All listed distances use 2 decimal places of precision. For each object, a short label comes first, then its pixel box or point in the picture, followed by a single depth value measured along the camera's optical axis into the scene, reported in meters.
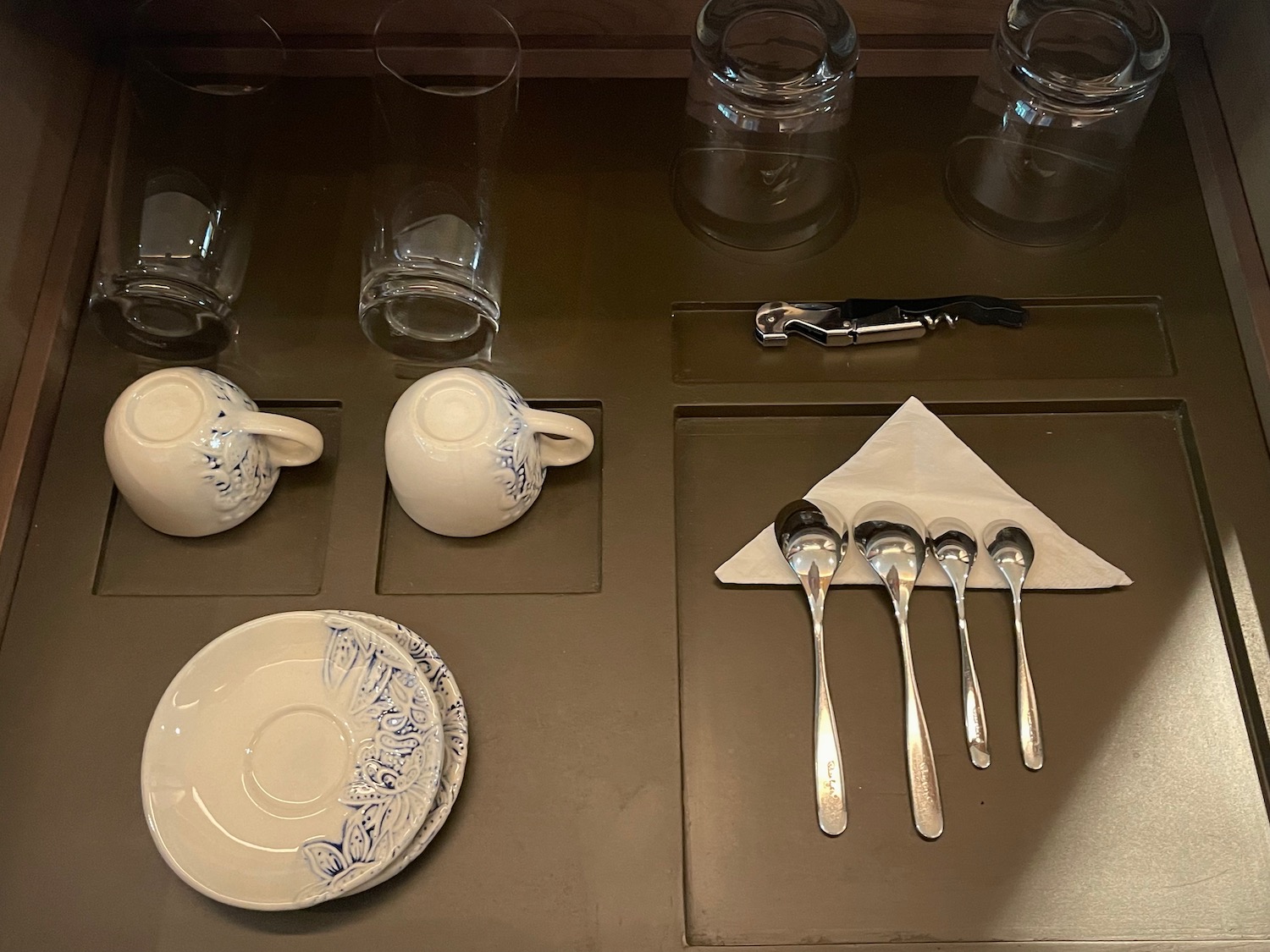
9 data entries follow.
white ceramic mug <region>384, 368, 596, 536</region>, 0.64
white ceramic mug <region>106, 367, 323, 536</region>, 0.64
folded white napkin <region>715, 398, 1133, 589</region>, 0.69
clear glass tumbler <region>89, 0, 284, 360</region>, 0.73
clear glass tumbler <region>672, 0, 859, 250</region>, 0.79
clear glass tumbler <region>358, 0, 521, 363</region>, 0.75
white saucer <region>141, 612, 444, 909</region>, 0.56
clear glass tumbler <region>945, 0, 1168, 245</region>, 0.78
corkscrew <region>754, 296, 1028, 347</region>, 0.77
